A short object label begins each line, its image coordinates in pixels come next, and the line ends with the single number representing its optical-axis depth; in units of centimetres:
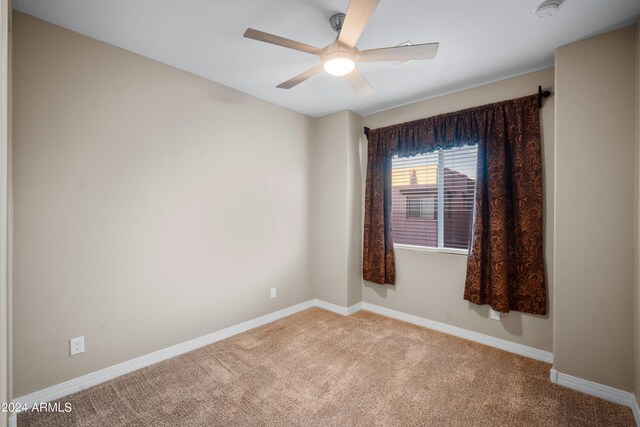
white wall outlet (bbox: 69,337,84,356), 212
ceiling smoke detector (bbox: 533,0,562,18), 180
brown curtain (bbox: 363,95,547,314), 260
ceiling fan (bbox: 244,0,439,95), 153
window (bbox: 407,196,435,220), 334
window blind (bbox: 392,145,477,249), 311
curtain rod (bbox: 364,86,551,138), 255
